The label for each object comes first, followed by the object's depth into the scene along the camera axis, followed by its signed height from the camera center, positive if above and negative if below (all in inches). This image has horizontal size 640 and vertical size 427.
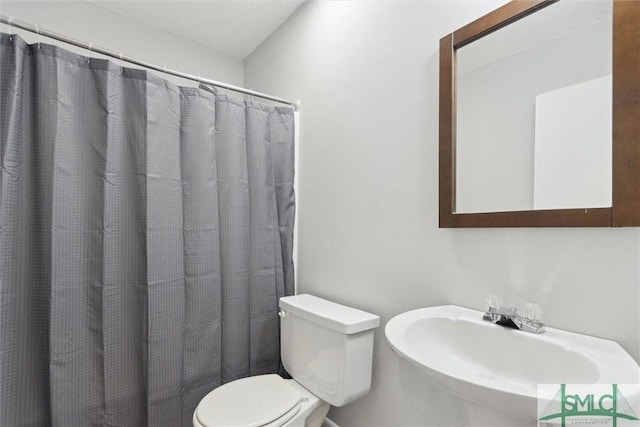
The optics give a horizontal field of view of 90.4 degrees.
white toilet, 48.9 -29.9
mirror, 31.6 +10.8
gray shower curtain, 48.3 -5.8
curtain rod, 45.5 +26.3
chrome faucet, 35.8 -12.8
